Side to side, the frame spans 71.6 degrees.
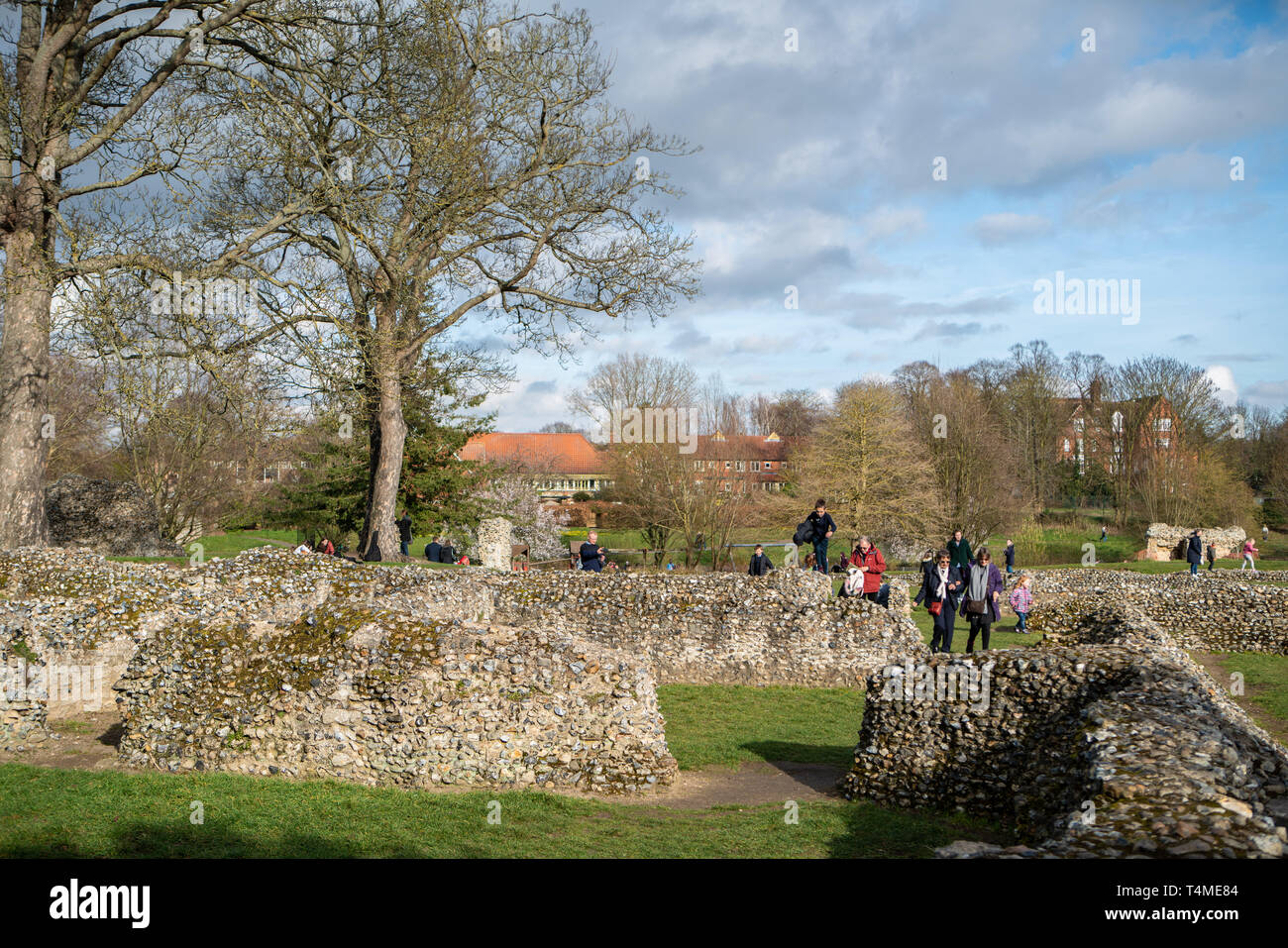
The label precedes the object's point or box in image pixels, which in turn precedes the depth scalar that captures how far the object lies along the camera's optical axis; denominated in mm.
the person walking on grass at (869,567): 18766
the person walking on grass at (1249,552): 37094
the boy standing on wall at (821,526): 19250
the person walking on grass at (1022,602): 21766
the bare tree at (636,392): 50281
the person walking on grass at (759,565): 22766
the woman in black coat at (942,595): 15953
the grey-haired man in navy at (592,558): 22359
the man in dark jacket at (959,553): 18156
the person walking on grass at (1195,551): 31859
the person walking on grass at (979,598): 15883
